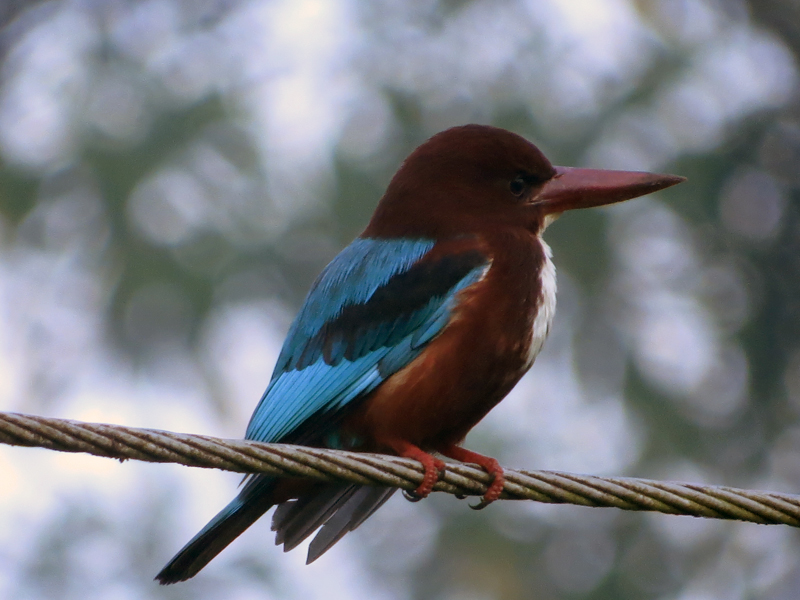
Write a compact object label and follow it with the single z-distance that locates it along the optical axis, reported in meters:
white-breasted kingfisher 6.80
